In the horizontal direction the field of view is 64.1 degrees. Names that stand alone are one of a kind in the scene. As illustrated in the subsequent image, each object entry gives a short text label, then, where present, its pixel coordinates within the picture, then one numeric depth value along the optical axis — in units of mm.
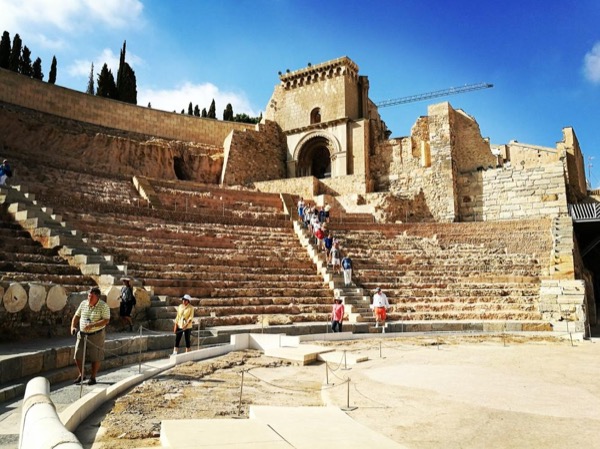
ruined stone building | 18436
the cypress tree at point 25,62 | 32688
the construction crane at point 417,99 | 49344
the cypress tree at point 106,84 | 33094
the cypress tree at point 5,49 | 31469
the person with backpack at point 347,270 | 13469
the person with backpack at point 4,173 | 13891
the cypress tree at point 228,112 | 42250
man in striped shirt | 5531
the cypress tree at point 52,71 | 36503
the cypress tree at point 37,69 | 33616
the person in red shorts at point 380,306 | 11656
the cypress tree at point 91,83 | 57072
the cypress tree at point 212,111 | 41656
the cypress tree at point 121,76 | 34769
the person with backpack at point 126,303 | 8680
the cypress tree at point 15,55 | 31719
